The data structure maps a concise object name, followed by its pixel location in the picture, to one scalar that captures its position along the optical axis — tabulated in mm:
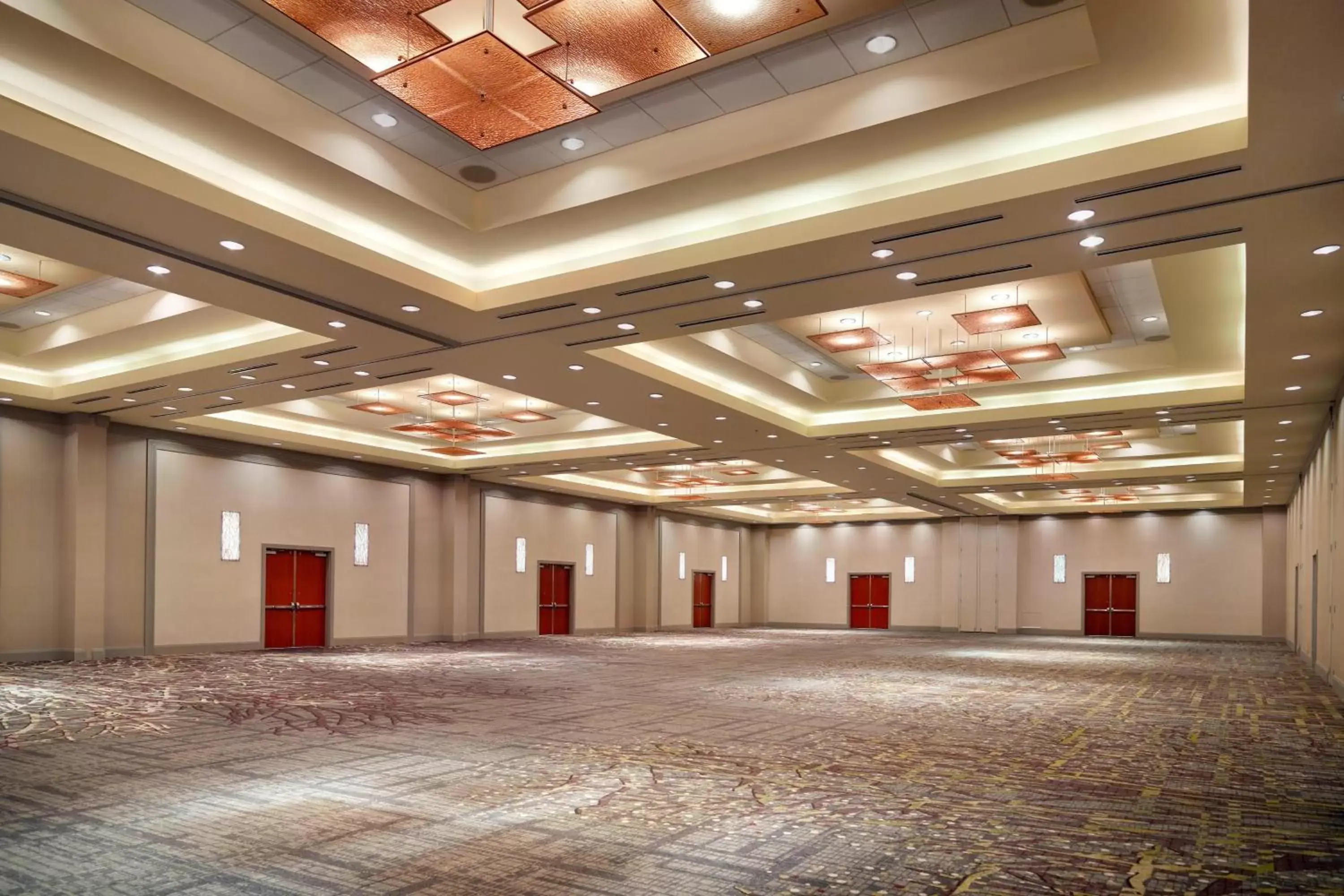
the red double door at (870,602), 40688
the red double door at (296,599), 22875
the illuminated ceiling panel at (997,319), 11930
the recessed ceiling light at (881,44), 7438
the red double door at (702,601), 39125
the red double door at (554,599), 30641
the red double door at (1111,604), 35844
